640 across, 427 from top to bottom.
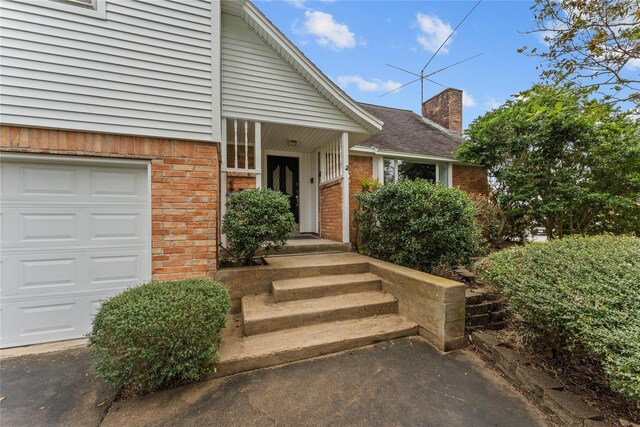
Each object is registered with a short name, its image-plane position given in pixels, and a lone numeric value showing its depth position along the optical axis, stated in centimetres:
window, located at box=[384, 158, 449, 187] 789
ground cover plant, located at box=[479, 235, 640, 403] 174
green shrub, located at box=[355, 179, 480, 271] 411
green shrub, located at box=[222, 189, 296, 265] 372
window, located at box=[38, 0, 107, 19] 311
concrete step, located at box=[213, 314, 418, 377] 262
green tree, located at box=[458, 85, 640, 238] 679
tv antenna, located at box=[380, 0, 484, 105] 884
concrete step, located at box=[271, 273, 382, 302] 358
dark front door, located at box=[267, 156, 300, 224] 734
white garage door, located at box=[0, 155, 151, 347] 314
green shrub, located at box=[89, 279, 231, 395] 209
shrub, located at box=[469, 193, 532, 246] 761
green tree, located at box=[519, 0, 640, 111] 398
